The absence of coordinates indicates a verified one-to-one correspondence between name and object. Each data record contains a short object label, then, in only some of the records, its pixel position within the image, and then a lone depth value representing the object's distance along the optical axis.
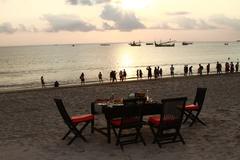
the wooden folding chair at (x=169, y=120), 7.18
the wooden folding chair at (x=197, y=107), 8.98
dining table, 7.42
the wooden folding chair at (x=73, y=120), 7.60
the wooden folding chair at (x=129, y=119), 7.19
